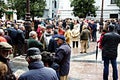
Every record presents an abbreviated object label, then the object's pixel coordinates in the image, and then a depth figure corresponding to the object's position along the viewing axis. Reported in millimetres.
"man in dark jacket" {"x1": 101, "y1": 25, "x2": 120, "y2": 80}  7632
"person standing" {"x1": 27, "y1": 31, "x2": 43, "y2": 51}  8404
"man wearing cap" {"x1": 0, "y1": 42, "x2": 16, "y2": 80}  3688
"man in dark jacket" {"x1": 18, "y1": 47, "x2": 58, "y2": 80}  3683
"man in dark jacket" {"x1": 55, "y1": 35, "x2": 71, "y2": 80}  5632
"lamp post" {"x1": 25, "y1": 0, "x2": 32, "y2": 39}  11964
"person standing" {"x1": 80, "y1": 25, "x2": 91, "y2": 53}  13718
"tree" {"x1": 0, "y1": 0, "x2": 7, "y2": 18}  25745
